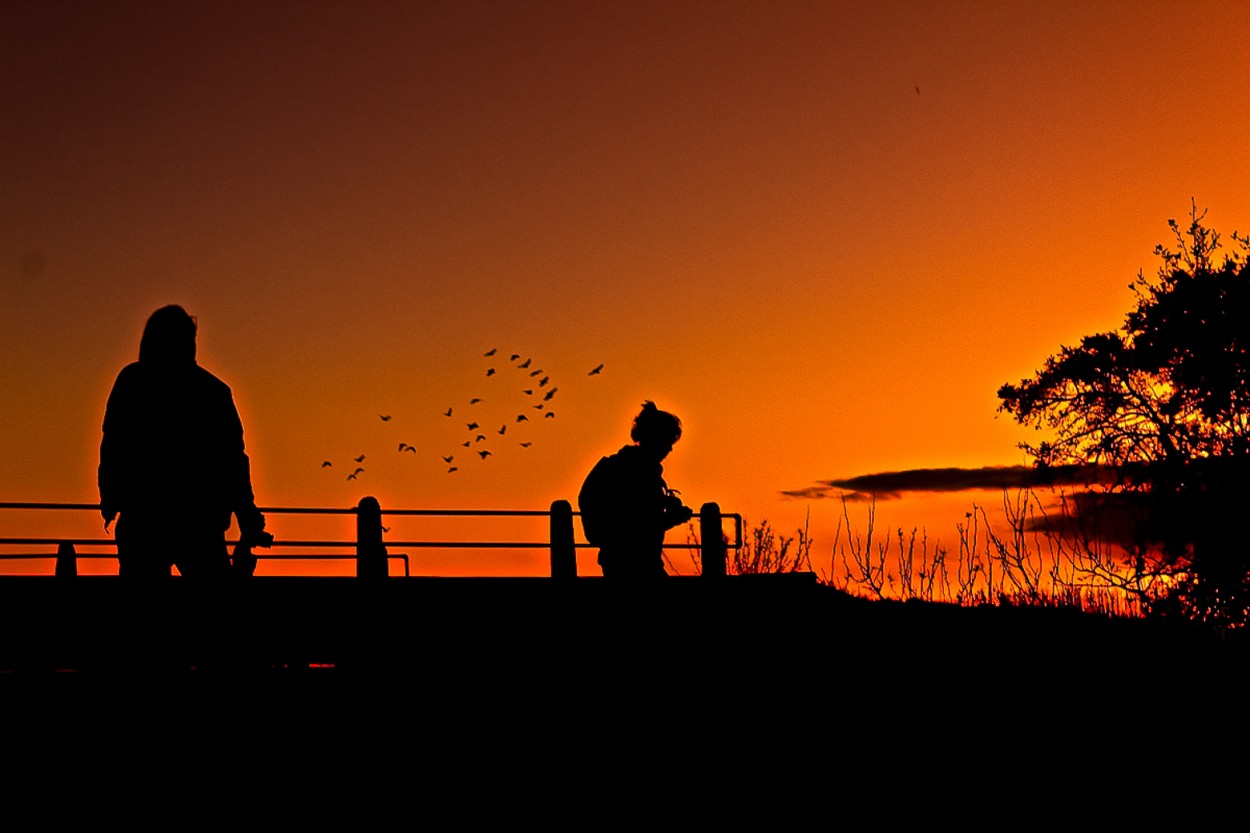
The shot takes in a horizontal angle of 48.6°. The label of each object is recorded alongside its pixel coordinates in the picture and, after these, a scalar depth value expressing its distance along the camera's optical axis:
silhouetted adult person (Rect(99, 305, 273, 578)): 7.10
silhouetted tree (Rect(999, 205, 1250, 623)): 25.16
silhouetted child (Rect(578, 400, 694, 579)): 8.88
